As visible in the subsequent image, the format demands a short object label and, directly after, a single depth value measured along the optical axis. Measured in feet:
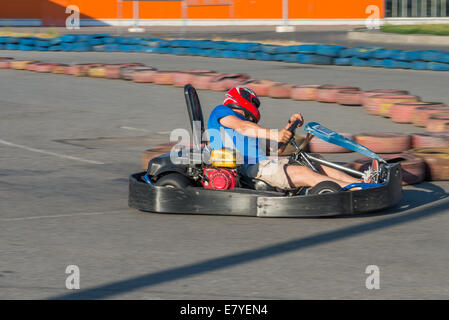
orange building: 123.95
